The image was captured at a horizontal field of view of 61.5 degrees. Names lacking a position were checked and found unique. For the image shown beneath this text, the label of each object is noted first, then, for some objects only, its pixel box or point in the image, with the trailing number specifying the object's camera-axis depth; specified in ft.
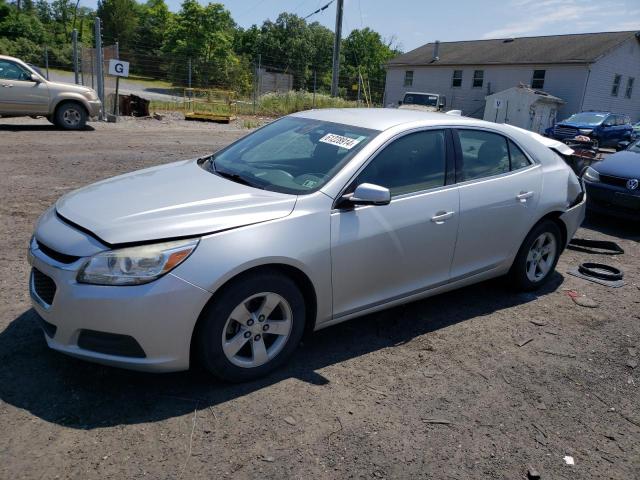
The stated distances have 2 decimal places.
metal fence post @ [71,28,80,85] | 56.31
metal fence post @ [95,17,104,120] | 51.34
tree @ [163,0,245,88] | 179.01
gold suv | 41.96
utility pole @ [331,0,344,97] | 98.32
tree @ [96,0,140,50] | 235.20
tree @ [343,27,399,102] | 250.57
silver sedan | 9.19
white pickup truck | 83.48
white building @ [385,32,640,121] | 111.75
